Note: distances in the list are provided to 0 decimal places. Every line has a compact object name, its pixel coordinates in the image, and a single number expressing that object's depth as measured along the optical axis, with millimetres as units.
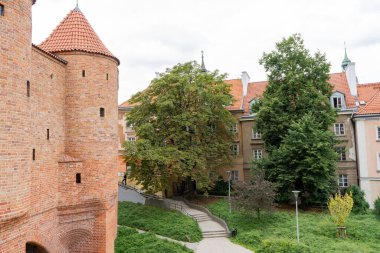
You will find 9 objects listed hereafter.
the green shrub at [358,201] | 26250
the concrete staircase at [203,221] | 21953
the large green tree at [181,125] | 24531
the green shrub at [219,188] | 32625
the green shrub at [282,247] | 15031
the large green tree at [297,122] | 25109
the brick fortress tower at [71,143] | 12461
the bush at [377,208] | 24172
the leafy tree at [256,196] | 22156
